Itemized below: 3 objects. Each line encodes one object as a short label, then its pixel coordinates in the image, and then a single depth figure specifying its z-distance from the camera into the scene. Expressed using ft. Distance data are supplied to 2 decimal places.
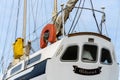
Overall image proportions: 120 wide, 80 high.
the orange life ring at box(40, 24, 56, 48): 65.92
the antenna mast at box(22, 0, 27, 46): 94.02
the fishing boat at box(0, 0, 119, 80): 61.41
